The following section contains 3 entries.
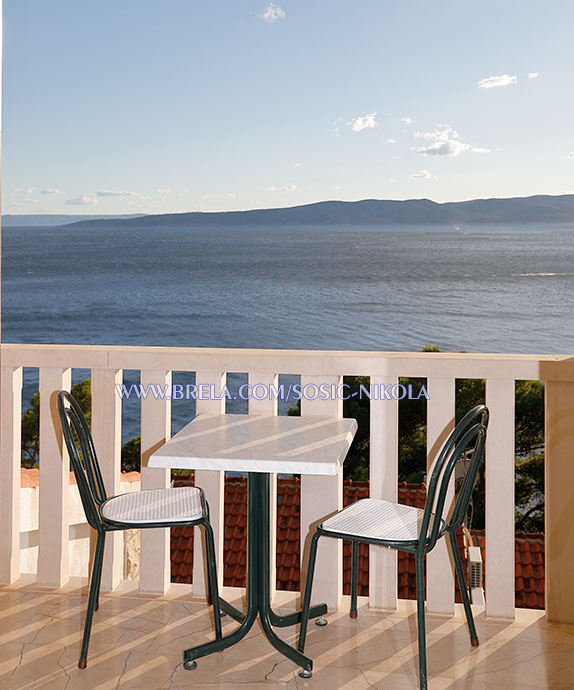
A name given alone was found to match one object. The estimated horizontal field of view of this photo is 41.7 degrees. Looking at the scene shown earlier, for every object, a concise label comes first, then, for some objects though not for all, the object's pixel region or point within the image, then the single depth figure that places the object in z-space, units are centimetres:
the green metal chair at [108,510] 193
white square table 180
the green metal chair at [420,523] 178
